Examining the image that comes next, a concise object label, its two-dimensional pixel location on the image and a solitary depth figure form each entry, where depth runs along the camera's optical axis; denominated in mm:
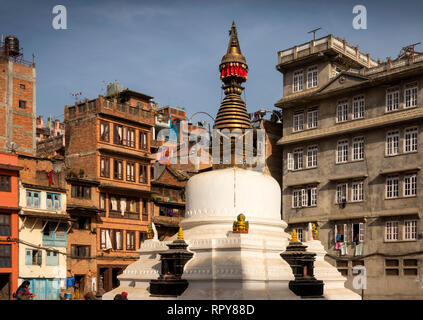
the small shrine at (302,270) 24203
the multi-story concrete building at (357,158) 46344
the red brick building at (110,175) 53312
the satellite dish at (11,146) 53844
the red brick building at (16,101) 55438
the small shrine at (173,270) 24297
